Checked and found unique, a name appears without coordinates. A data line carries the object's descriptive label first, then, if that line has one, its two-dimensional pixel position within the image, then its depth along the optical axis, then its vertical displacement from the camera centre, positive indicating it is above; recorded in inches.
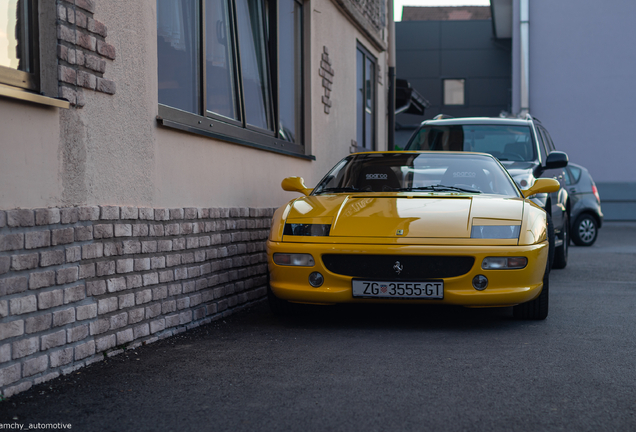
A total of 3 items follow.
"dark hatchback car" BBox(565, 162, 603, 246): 552.8 -7.7
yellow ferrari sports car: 194.4 -14.6
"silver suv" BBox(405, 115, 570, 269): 350.9 +27.6
